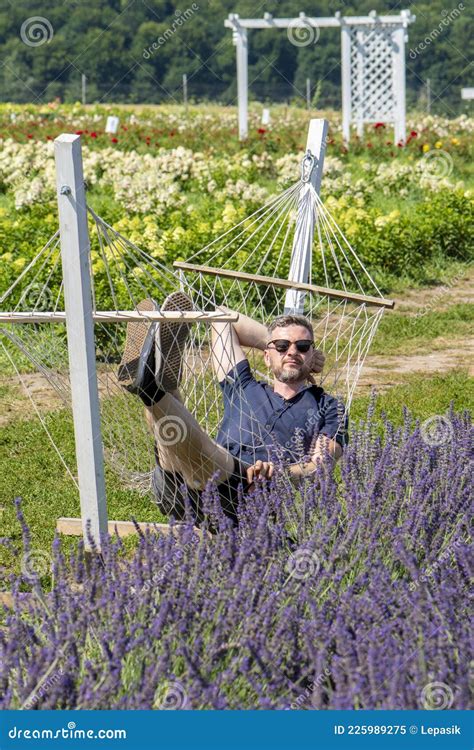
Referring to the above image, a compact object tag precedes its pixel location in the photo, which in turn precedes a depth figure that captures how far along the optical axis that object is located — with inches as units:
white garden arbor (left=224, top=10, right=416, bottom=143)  1164.6
